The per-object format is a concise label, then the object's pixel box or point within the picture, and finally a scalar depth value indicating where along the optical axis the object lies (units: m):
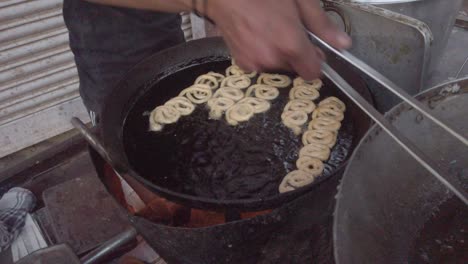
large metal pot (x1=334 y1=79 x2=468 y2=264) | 0.46
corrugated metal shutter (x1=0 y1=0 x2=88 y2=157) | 1.31
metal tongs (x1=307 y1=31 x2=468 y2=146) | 0.42
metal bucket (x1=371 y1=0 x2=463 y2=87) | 0.76
